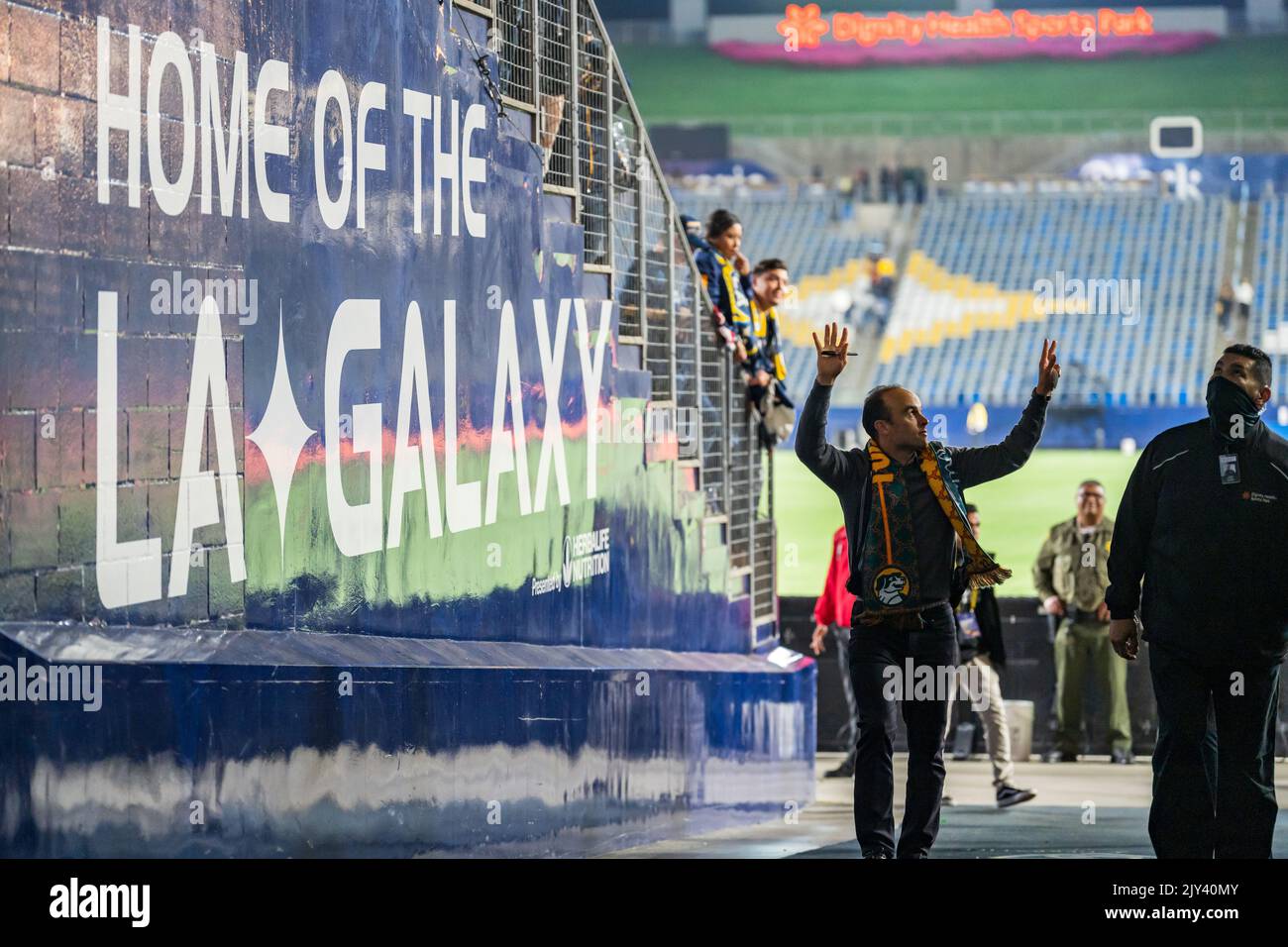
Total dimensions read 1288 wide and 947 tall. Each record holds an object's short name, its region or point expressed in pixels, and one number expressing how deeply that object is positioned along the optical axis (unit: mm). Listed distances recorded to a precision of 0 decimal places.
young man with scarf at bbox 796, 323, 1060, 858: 6188
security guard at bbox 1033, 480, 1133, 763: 13008
